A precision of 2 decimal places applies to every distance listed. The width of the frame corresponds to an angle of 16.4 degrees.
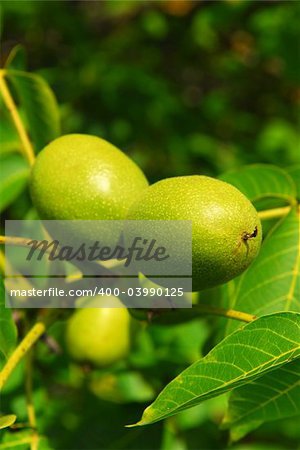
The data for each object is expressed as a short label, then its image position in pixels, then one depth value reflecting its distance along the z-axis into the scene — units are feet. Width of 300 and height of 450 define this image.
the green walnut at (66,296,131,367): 1.53
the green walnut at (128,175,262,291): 1.14
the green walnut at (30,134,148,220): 1.26
